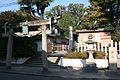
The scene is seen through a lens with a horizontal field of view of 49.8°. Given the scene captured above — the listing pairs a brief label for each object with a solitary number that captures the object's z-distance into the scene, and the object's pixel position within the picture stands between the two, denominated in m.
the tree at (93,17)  20.61
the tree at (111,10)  20.20
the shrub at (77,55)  12.40
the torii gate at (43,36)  10.89
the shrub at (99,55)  12.33
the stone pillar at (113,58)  10.63
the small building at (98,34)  17.06
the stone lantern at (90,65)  10.77
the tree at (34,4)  25.27
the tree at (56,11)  44.92
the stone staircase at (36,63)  13.65
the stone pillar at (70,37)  15.47
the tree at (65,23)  30.75
